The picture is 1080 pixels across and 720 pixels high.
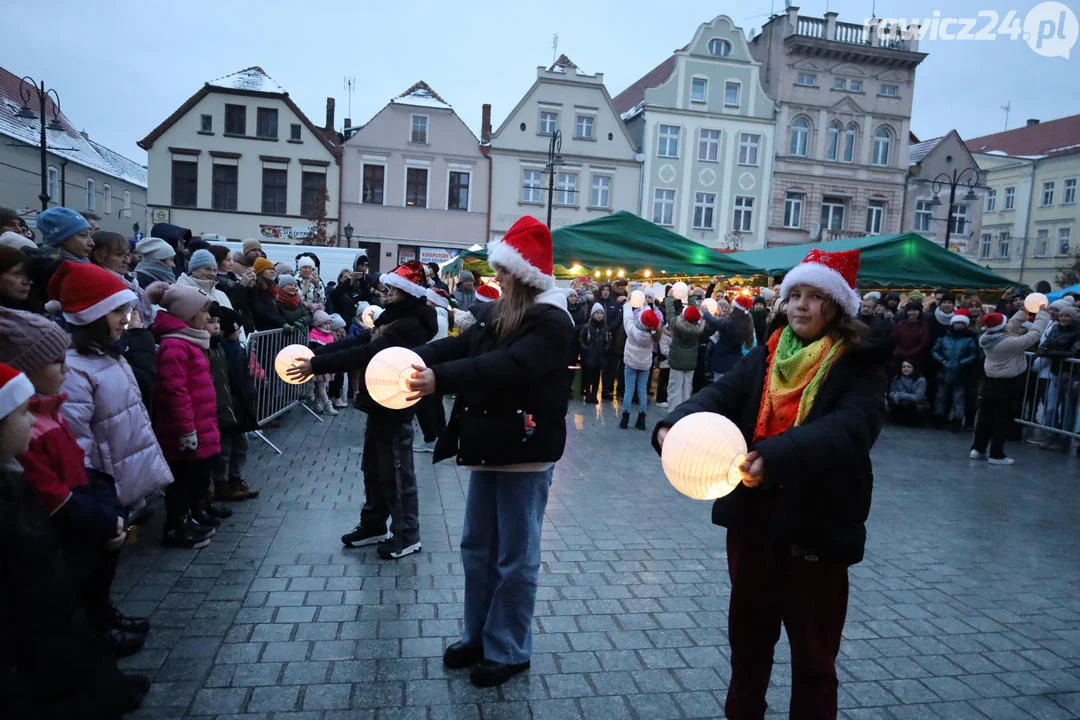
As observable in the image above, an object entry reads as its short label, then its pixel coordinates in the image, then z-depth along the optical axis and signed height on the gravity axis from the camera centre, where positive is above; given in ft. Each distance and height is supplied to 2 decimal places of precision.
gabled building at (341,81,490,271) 115.85 +17.96
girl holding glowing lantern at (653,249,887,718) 8.21 -1.99
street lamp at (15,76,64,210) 57.52 +13.00
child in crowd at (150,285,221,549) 15.90 -3.00
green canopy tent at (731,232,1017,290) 38.91 +3.28
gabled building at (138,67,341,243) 113.39 +18.53
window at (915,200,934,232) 130.21 +20.11
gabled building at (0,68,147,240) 107.04 +16.97
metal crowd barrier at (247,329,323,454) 27.26 -3.83
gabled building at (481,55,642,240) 117.50 +24.55
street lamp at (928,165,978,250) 125.86 +27.36
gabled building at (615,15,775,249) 120.06 +28.98
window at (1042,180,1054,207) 153.99 +30.51
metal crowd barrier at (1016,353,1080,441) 32.58 -3.00
